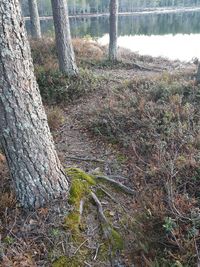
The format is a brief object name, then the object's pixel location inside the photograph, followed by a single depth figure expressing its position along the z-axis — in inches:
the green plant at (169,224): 76.0
